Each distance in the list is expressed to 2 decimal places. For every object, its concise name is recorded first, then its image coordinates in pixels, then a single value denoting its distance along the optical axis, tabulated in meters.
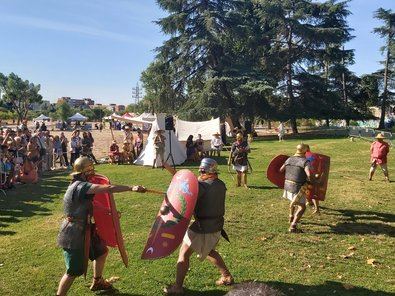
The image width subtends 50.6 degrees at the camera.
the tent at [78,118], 56.03
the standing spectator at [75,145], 18.36
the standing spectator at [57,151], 18.83
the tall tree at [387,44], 45.25
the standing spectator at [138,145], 21.42
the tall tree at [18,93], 85.31
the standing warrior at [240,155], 12.59
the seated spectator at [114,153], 20.22
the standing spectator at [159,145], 18.23
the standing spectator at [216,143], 21.64
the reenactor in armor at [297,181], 8.14
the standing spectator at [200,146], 21.39
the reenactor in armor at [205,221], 5.36
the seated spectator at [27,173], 14.25
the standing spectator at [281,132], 32.66
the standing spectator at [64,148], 19.19
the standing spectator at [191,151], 20.94
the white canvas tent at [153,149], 19.33
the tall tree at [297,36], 37.84
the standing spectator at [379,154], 13.66
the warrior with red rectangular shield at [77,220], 4.82
